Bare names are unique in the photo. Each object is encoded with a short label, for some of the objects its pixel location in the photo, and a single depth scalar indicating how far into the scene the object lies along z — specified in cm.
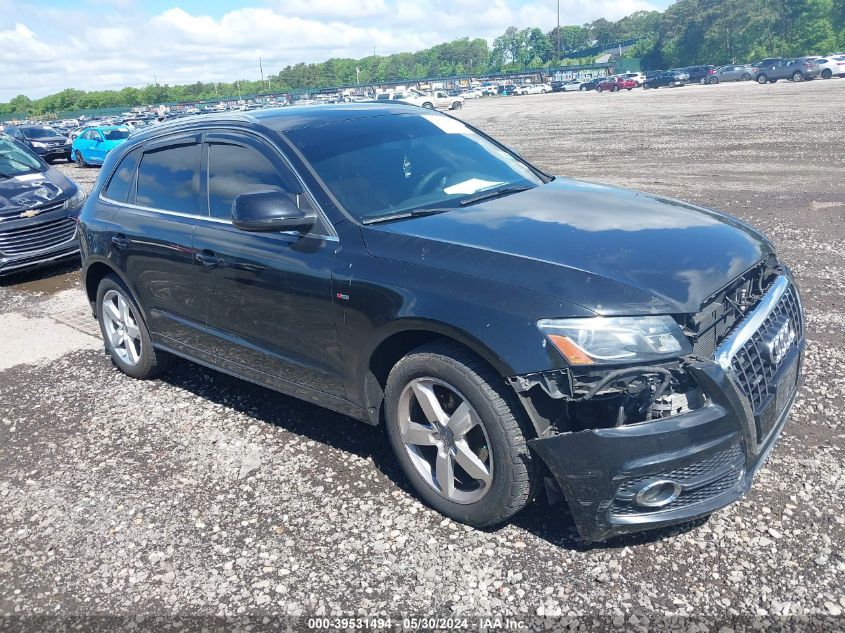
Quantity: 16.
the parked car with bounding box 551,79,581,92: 7812
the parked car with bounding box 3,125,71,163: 2761
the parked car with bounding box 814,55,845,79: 4662
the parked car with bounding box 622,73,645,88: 6462
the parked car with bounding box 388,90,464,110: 5481
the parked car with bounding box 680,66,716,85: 6034
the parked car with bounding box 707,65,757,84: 5591
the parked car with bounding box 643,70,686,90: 6059
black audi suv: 270
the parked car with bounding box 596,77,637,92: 6375
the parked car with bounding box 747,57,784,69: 4976
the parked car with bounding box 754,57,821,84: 4681
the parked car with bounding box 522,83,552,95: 7780
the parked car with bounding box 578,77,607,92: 7095
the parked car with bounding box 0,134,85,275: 870
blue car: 2416
